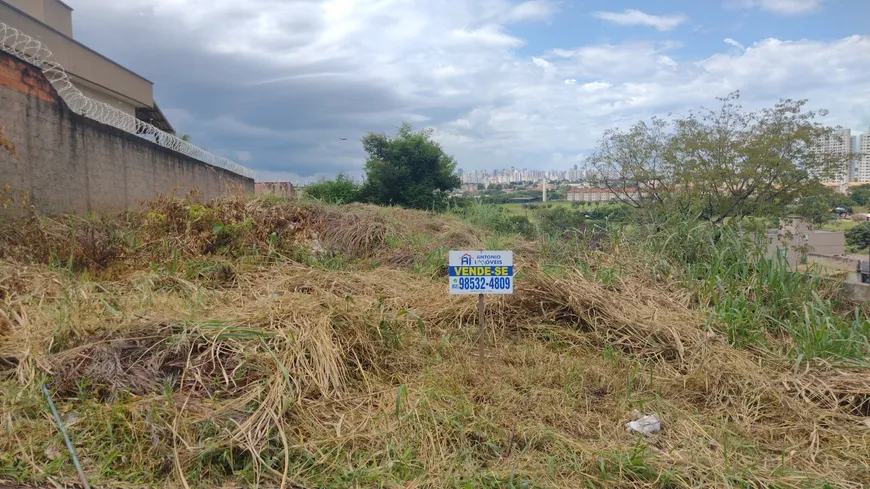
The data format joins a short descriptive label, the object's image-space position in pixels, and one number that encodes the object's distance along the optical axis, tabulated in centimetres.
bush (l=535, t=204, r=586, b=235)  761
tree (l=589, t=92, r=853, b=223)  1373
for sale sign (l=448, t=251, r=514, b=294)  386
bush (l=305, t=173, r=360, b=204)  1838
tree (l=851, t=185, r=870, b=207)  1259
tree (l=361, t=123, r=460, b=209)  2109
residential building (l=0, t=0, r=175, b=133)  1281
